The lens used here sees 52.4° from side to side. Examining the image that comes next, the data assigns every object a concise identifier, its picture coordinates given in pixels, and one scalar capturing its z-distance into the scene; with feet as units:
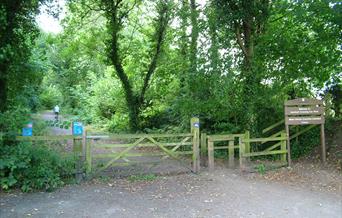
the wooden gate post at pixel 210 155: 33.53
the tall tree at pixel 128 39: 57.21
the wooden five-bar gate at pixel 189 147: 28.35
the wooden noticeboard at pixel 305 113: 35.50
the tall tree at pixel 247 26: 39.32
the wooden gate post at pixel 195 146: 32.45
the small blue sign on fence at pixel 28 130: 26.50
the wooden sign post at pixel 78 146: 28.04
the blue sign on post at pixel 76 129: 28.86
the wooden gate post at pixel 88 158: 28.35
